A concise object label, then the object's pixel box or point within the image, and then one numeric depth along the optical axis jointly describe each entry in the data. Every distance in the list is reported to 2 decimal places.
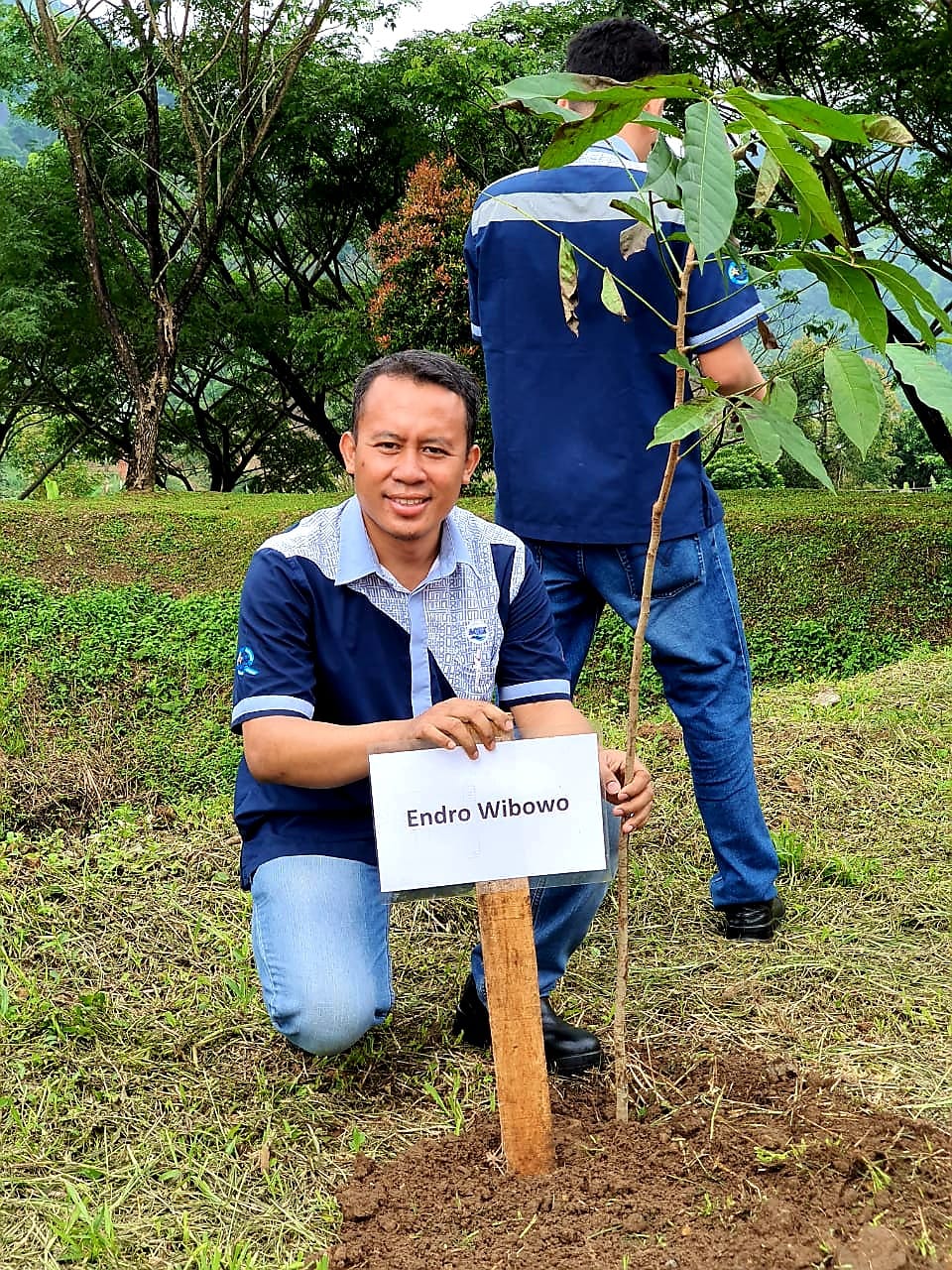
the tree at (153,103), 10.83
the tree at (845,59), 8.18
